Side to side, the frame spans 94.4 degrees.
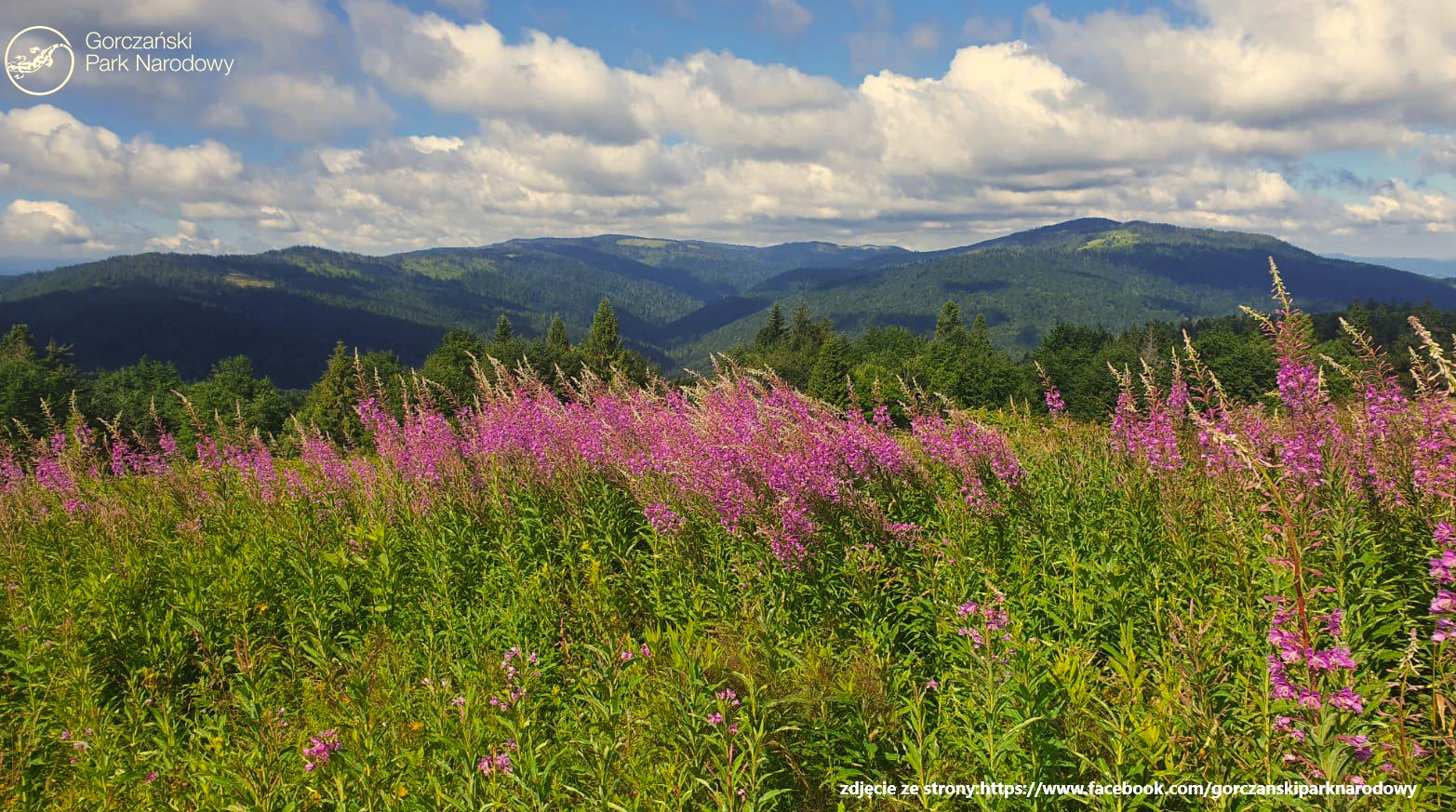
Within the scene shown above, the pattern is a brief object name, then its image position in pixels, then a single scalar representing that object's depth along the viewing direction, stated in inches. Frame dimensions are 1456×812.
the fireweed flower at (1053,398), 284.4
